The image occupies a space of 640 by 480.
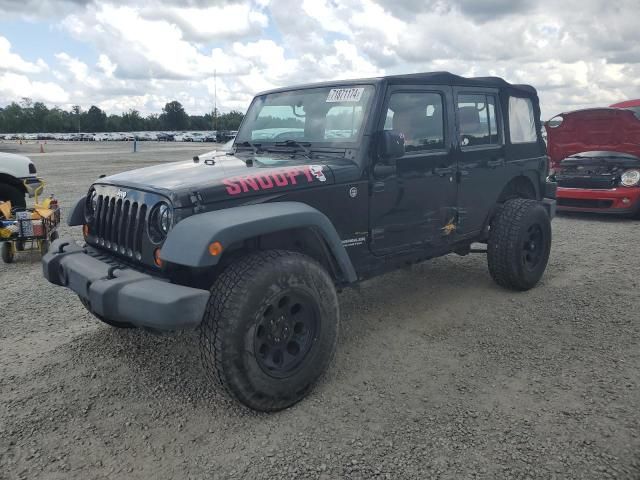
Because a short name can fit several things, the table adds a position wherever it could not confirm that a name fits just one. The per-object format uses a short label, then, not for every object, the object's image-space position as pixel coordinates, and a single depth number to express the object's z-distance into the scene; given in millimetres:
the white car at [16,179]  6949
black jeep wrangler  2666
